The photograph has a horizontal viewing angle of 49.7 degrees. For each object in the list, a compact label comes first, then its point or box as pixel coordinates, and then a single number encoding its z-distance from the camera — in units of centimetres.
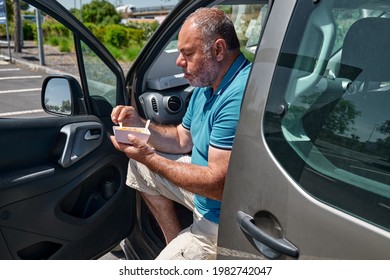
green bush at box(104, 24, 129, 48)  1709
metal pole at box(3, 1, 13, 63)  1373
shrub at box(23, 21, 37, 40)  1756
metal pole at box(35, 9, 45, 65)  1156
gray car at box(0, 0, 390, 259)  104
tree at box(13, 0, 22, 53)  1444
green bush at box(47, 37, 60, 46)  1310
